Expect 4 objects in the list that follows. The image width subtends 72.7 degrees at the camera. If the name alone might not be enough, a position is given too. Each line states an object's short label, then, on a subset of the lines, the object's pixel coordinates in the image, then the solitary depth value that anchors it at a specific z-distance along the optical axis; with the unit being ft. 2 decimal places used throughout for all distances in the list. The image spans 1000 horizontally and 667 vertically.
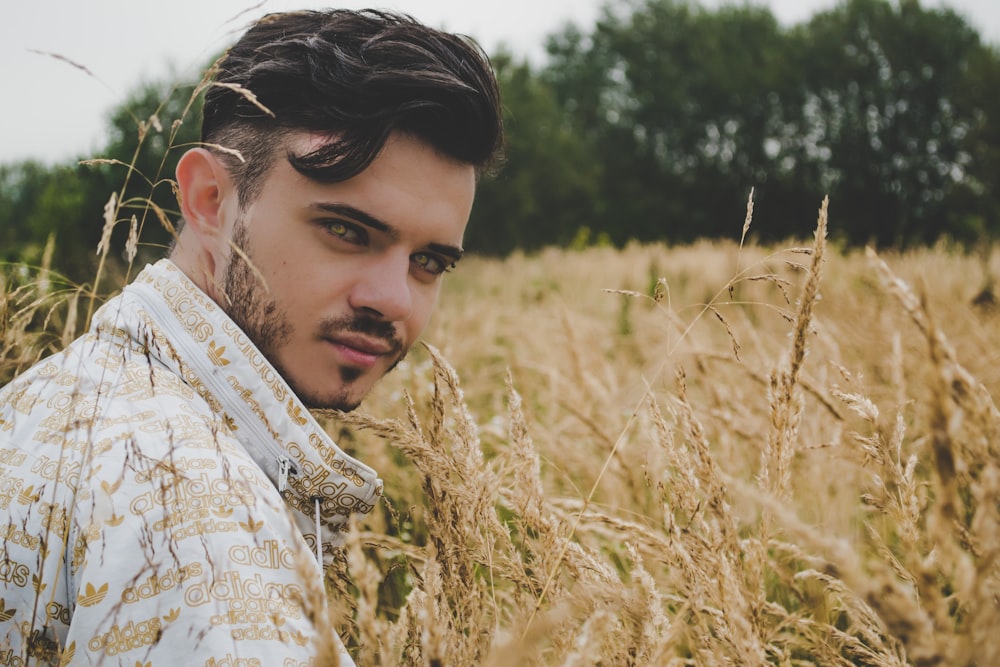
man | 2.58
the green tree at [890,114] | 107.34
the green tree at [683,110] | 121.90
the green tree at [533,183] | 94.68
